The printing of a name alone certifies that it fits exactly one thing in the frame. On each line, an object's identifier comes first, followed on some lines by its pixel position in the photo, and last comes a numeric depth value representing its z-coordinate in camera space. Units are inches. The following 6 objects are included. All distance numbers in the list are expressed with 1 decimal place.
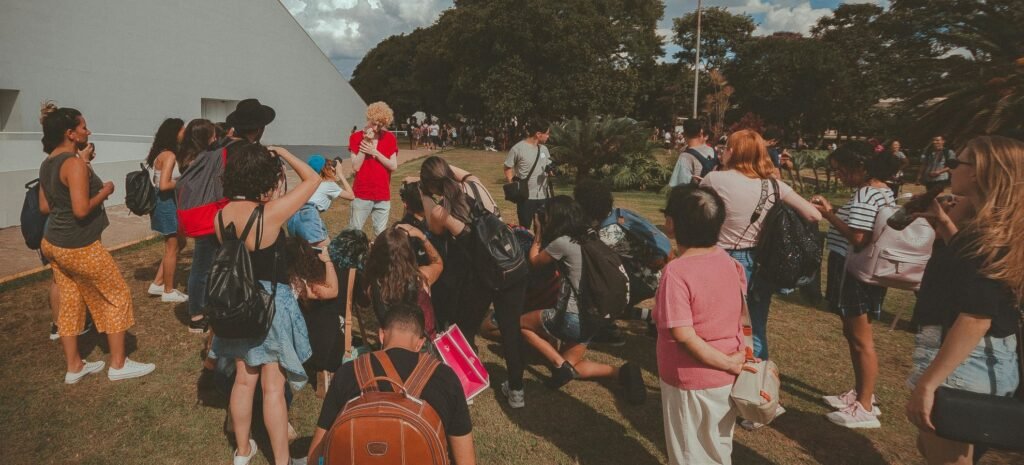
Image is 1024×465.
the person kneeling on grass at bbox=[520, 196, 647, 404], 149.3
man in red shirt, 223.5
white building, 449.7
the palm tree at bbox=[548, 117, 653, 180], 649.0
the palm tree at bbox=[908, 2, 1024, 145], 366.9
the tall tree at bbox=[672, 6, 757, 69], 2118.6
